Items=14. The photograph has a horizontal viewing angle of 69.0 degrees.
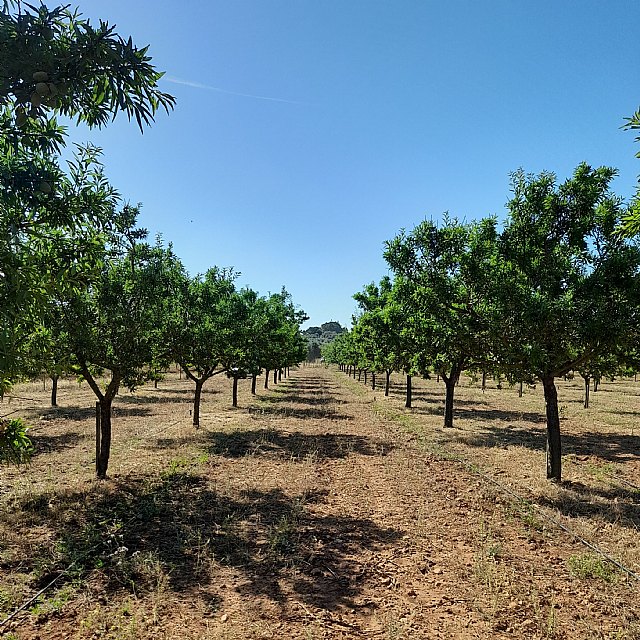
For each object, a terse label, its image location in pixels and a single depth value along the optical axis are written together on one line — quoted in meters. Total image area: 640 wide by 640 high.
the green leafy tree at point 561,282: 11.05
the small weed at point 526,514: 9.85
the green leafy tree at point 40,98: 3.43
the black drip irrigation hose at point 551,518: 7.84
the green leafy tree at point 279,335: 33.15
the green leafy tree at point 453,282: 13.09
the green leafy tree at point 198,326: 20.28
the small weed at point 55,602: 6.50
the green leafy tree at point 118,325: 12.66
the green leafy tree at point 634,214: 5.96
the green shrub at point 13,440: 4.41
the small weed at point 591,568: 7.55
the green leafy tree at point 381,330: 26.68
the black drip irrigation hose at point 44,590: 6.28
